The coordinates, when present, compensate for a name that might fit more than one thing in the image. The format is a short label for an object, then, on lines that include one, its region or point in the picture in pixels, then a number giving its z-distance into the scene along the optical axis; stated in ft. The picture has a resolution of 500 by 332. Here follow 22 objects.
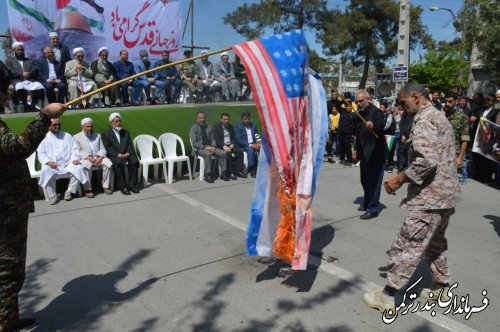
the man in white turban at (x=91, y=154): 24.18
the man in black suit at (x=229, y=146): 29.01
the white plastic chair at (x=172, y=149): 28.32
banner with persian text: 28.40
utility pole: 44.73
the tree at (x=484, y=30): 34.42
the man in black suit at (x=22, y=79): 26.58
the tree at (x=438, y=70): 92.58
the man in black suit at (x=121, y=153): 24.66
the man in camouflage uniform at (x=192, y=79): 35.37
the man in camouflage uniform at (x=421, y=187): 10.87
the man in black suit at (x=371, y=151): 20.16
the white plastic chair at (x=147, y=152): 26.89
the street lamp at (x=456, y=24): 40.70
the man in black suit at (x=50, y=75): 27.94
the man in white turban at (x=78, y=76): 29.04
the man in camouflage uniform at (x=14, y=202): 9.05
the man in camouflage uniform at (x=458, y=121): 24.26
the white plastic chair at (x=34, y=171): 22.79
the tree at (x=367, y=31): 91.71
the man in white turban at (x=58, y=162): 22.59
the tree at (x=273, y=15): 82.53
